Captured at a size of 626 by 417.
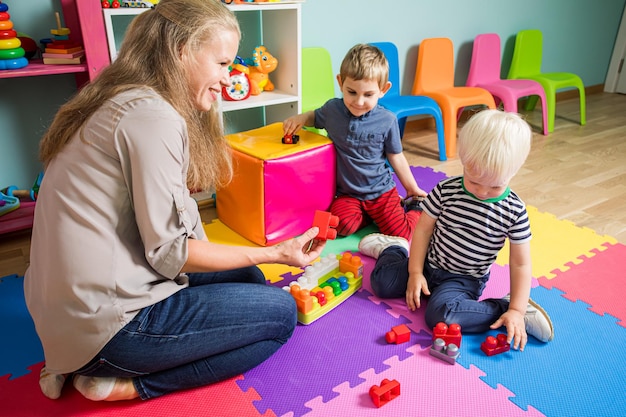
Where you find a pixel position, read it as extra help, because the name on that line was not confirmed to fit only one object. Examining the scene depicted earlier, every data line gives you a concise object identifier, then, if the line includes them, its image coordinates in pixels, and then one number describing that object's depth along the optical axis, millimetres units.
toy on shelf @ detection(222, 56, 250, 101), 2186
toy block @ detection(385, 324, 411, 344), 1337
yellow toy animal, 2289
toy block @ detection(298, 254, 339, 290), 1511
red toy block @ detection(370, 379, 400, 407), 1136
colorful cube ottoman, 1785
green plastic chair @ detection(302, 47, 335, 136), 2586
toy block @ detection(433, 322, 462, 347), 1307
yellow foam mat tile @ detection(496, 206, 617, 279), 1738
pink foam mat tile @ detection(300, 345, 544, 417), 1132
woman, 960
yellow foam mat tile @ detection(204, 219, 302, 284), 1668
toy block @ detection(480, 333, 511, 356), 1289
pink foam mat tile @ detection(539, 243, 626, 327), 1519
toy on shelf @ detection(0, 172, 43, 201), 1945
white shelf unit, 2186
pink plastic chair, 3154
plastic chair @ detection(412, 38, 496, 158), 2861
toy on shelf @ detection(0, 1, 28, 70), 1643
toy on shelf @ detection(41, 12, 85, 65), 1737
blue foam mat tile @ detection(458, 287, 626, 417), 1162
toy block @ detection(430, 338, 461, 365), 1262
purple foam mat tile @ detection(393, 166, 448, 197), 2375
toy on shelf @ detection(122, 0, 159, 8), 1800
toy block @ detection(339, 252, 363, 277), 1589
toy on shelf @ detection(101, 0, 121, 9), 1762
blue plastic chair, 2641
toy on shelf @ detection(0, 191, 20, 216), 1857
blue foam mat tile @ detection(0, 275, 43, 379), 1267
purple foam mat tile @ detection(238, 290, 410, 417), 1176
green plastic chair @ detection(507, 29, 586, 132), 3355
